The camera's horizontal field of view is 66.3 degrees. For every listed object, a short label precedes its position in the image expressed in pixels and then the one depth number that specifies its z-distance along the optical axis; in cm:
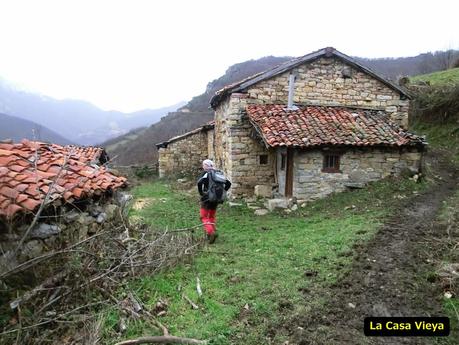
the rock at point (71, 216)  433
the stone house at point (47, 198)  365
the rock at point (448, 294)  410
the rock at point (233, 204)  1078
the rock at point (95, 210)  489
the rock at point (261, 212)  961
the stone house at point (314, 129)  1016
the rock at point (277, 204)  984
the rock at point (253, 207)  1027
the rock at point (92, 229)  478
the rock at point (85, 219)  457
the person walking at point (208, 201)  672
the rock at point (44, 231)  395
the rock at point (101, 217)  497
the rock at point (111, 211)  528
